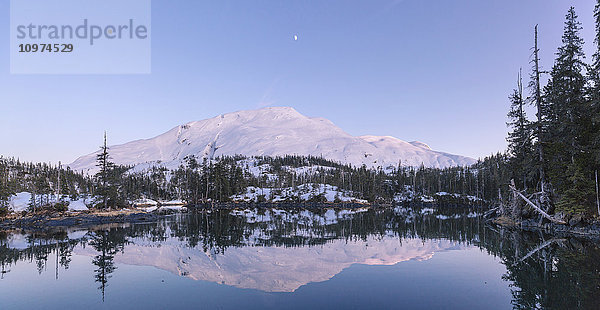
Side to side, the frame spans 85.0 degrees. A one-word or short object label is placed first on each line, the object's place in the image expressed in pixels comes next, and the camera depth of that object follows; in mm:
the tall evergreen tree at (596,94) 28922
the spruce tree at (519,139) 49531
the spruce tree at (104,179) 66419
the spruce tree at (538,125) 40312
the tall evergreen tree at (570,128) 33281
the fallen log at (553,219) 36162
